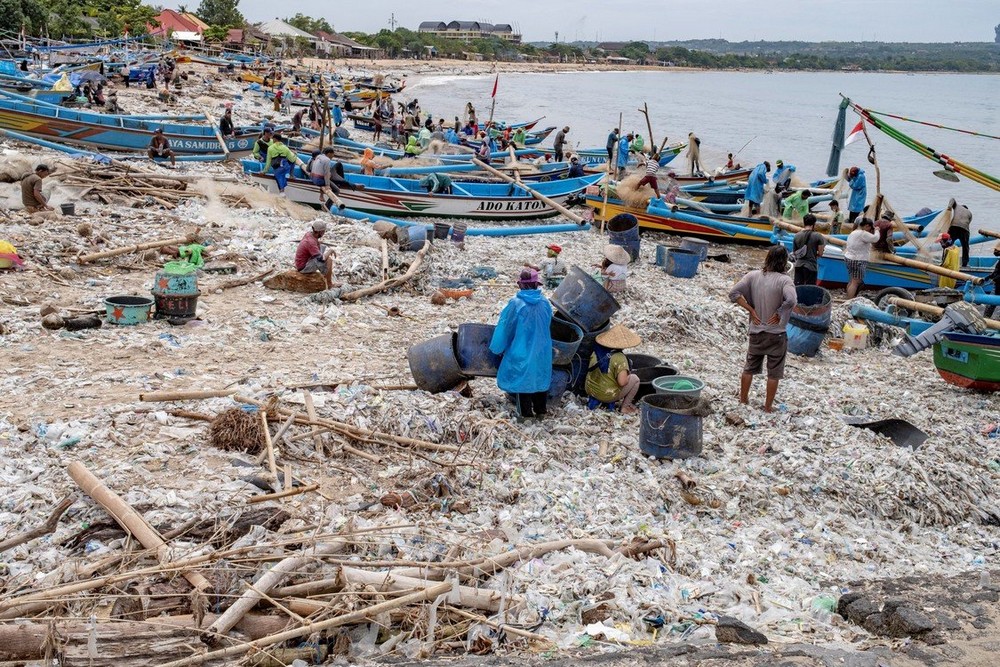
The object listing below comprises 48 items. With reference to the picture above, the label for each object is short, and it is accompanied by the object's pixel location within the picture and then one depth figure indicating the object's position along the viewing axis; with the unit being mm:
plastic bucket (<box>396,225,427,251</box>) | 13336
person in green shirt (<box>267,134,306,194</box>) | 16344
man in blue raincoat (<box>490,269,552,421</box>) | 7098
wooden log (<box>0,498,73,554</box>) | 4840
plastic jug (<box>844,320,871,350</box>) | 11125
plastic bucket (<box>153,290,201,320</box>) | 9336
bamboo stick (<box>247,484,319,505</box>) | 5447
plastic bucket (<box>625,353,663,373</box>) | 8680
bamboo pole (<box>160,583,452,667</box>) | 4070
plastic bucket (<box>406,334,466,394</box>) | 7563
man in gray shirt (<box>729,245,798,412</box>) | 7938
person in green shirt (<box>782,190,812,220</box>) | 17000
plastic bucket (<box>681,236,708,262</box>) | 15109
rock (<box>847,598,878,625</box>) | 5090
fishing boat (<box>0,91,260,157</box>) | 19641
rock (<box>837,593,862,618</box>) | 5230
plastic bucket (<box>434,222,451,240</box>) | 15016
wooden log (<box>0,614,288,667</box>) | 3998
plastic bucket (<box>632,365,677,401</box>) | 8391
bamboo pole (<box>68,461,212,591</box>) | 4543
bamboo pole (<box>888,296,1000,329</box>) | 10008
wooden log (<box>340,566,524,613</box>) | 4672
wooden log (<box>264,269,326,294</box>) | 10898
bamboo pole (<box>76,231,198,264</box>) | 11188
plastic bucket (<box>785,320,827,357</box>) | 10602
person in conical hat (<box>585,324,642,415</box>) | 7887
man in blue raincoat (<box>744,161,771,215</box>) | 17953
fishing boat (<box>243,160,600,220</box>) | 16656
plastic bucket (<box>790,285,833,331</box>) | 10562
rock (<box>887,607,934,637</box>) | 4867
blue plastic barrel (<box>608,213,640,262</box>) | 14836
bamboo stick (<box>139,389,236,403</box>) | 6911
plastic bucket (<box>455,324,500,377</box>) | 7586
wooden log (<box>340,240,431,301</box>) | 10907
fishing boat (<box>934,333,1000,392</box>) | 9156
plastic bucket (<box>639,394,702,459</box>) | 7027
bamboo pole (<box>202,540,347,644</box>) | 4215
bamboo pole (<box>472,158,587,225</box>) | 17594
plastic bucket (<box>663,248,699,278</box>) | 14430
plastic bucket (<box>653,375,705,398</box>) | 7297
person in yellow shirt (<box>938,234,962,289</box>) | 12992
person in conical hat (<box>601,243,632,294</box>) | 9690
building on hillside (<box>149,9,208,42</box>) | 60781
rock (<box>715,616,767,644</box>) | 4629
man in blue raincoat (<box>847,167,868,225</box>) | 17719
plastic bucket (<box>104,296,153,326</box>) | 9078
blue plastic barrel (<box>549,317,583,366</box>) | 7543
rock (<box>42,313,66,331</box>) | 8812
